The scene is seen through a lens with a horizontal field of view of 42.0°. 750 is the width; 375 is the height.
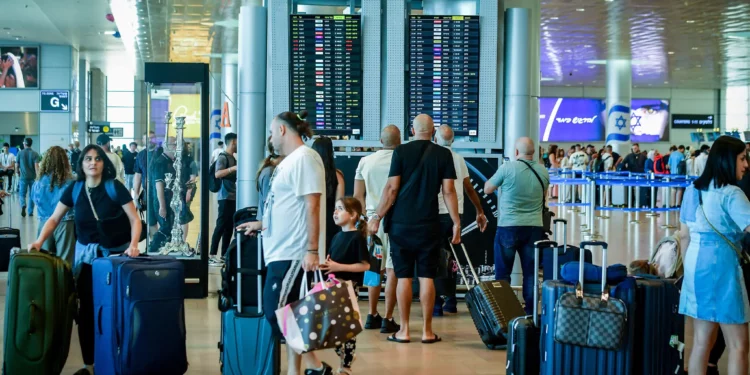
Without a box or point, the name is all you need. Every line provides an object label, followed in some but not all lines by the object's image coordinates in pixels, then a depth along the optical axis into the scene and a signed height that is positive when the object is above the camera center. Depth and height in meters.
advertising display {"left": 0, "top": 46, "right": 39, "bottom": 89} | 36.78 +3.41
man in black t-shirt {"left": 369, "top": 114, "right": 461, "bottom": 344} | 6.85 -0.34
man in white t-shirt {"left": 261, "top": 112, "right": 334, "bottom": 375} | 4.88 -0.31
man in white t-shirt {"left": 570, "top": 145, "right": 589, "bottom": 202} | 25.65 +0.00
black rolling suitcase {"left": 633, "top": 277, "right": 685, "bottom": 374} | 5.16 -0.89
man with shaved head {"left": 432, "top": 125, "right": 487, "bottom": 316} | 8.00 -0.44
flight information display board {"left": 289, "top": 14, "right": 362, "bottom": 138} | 9.33 +0.89
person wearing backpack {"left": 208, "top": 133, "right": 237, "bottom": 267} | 10.81 -0.43
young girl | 5.65 -0.55
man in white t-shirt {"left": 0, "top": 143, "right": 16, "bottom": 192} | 28.54 -0.11
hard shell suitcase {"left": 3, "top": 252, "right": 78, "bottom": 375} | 5.32 -0.85
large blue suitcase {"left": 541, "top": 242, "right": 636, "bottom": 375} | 5.10 -1.00
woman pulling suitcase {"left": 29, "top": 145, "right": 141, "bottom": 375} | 5.78 -0.36
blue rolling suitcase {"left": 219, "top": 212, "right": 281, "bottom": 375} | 5.46 -1.02
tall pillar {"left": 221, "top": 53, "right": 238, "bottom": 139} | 35.53 +3.06
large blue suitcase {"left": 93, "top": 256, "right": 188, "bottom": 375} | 5.28 -0.86
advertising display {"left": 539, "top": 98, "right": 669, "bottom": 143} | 46.03 +1.94
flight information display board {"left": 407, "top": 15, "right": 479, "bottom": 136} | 9.38 +0.85
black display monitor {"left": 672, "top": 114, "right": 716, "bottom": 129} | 49.53 +2.05
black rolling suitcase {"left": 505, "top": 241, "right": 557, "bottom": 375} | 5.43 -1.03
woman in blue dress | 4.92 -0.46
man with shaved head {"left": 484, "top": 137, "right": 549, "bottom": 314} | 7.76 -0.43
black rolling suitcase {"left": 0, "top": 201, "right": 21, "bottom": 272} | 9.68 -0.85
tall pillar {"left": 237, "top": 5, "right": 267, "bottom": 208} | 9.37 +0.68
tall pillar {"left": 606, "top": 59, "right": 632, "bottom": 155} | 34.44 +2.16
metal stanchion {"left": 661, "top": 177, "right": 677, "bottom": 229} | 19.42 -1.20
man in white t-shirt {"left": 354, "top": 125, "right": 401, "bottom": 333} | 7.86 -0.16
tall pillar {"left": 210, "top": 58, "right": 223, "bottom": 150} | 38.06 +2.14
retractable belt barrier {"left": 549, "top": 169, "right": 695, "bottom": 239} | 18.44 -0.66
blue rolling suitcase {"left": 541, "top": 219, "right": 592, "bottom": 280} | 7.27 -0.75
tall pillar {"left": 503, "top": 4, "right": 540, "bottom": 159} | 9.46 +0.81
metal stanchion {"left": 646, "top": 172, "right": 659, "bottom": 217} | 21.25 -1.08
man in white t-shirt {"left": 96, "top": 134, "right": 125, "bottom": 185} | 12.72 +0.18
